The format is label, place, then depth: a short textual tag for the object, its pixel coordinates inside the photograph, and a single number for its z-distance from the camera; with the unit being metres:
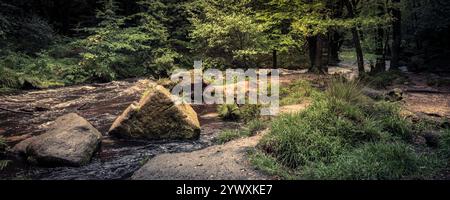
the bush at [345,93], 10.47
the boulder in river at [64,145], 8.08
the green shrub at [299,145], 7.57
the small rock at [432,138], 8.33
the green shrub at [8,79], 17.48
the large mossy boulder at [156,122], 10.17
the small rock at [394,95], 12.83
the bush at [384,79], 16.59
